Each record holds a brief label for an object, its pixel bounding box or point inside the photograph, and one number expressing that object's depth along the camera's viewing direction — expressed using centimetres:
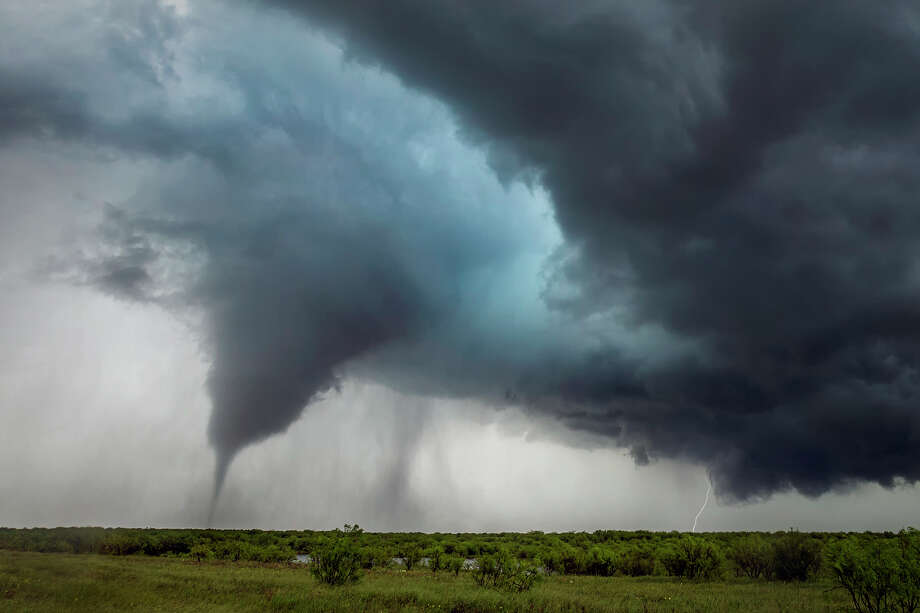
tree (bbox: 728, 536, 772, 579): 5009
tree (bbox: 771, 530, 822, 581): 4781
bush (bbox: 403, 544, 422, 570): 6882
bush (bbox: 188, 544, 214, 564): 7130
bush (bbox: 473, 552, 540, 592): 3934
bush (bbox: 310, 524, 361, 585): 3922
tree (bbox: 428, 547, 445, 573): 6191
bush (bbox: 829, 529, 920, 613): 2591
